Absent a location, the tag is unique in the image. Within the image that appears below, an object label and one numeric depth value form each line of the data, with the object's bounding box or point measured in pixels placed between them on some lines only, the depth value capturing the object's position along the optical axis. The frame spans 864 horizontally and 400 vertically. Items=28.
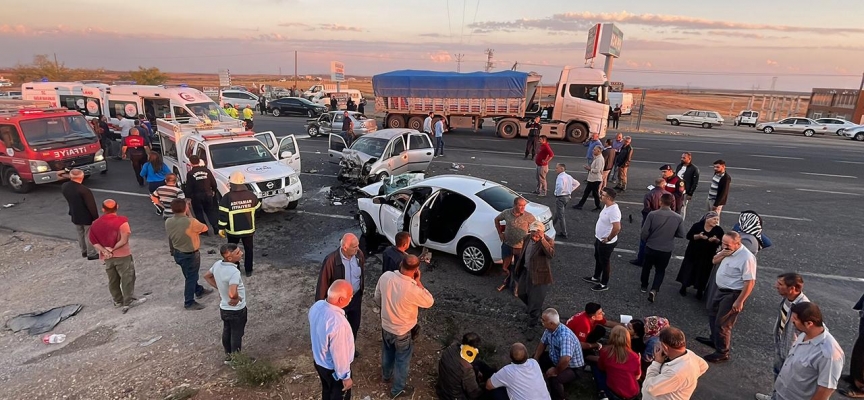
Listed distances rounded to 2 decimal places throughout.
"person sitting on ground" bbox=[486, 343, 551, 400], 3.76
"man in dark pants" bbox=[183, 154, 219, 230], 8.15
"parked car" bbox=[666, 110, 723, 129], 32.51
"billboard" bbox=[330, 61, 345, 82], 43.80
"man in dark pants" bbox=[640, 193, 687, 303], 5.96
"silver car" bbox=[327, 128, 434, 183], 11.76
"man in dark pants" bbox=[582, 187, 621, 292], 6.20
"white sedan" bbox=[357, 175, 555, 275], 6.90
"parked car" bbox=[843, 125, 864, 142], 25.83
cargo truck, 20.38
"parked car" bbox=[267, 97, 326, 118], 31.42
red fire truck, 10.70
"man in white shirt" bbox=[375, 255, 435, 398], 4.14
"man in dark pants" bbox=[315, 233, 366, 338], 4.45
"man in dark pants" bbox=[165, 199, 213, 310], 5.67
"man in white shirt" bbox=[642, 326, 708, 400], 3.36
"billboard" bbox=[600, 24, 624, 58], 28.14
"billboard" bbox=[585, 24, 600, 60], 28.32
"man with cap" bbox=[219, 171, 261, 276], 6.36
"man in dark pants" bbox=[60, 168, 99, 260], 7.04
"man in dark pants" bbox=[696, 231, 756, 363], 4.74
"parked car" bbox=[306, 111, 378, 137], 19.55
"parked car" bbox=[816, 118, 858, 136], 27.38
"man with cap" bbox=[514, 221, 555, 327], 5.33
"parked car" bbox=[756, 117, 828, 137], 28.04
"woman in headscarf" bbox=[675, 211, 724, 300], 5.92
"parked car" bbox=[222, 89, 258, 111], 32.75
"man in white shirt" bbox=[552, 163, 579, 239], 8.41
